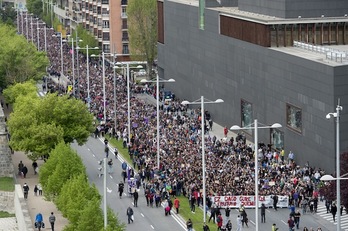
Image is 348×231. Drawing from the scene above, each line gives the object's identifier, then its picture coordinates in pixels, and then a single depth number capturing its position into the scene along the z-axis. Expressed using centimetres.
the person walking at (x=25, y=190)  9438
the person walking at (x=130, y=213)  8412
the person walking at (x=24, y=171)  10394
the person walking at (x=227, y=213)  8294
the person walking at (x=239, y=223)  7981
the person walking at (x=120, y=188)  9282
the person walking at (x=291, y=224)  7894
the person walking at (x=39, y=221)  8300
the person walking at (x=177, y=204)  8656
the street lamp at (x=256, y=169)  7006
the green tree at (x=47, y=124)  10281
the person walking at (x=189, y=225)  8056
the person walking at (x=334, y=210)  8209
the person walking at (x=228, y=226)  7944
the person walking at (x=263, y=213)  8300
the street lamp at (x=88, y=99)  13673
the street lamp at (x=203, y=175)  8244
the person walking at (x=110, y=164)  10231
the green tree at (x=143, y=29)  16812
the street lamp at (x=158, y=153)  9891
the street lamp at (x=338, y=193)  6566
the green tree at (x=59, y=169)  8738
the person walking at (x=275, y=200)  8562
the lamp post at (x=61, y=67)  17450
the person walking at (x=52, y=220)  8256
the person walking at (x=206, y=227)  7900
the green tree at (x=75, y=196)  7606
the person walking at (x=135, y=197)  8950
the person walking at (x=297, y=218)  8000
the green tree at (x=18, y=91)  13075
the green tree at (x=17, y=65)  14775
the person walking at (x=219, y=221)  8009
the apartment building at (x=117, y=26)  19488
